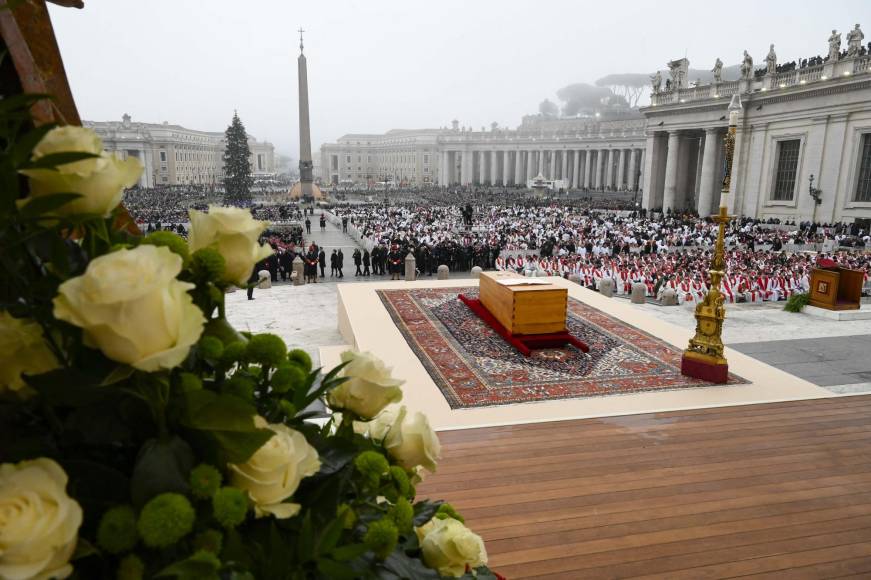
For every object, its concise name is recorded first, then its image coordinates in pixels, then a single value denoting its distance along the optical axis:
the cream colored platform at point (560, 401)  6.61
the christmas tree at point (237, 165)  62.59
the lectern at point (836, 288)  12.73
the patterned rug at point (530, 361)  7.59
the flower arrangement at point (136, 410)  0.74
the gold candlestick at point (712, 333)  7.53
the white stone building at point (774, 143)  31.61
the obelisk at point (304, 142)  55.53
